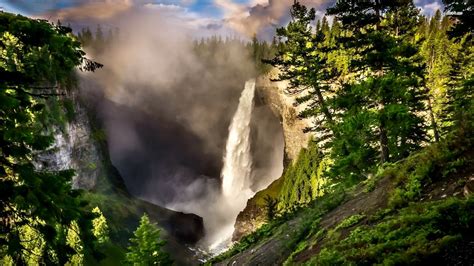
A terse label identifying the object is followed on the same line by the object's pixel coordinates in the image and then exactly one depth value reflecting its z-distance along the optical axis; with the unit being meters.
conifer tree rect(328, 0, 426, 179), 19.53
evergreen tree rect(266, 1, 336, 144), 27.34
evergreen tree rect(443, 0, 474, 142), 12.52
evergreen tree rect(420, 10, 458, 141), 57.07
